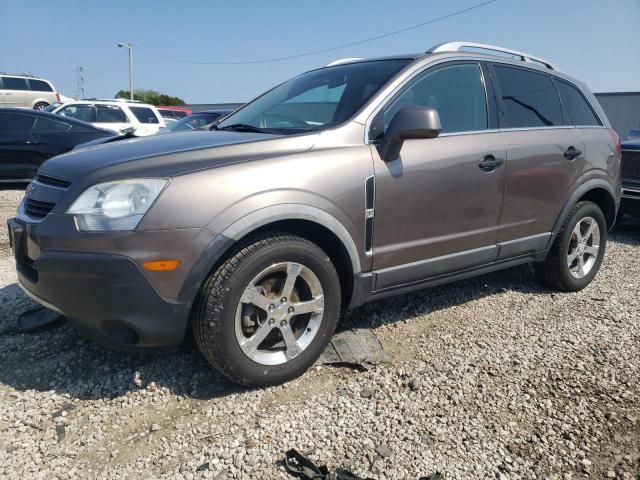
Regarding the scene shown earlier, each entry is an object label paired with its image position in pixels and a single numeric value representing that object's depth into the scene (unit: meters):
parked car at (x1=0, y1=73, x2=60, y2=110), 19.91
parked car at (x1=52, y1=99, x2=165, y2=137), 13.20
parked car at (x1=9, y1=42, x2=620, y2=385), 2.19
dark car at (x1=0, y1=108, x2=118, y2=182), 7.64
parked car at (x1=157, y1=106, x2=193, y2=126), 24.55
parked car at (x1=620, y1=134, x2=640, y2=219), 6.19
